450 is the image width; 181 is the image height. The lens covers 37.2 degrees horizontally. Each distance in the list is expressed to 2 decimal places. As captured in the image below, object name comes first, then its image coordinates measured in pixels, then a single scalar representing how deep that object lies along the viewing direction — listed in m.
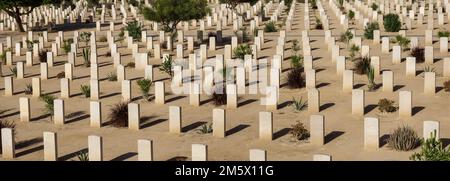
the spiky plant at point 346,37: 30.65
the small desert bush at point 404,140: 14.67
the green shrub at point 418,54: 25.81
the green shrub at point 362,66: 23.81
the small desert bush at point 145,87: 21.30
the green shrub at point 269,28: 37.28
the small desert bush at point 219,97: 20.30
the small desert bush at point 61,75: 25.94
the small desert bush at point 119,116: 18.00
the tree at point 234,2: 45.28
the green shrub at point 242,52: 27.16
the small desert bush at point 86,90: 22.16
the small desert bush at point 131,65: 27.39
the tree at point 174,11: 31.75
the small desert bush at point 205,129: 17.03
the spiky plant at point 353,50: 26.45
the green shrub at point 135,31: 35.31
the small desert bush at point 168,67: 24.67
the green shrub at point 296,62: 24.58
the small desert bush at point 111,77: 24.63
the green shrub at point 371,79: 21.30
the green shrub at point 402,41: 28.53
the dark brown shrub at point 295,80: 22.03
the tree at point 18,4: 39.94
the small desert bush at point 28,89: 23.14
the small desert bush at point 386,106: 18.34
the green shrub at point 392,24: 35.44
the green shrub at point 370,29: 32.28
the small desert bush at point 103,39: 35.88
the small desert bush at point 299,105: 19.20
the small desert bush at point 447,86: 20.42
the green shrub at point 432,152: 12.91
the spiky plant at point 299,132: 16.08
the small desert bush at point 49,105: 19.44
